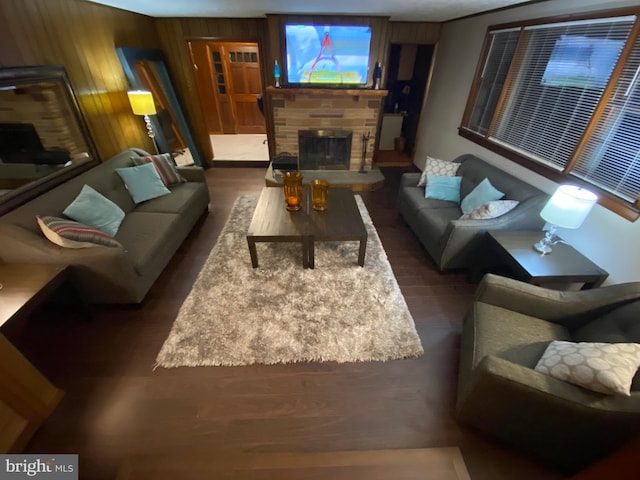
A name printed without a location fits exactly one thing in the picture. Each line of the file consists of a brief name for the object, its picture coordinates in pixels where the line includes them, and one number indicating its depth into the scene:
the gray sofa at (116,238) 1.84
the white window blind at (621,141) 1.80
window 1.85
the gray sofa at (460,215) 2.32
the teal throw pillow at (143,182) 2.79
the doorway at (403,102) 4.93
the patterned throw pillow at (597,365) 1.08
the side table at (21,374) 1.35
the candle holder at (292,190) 2.59
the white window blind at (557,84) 2.01
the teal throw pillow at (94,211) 2.17
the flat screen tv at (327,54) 3.60
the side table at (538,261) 1.87
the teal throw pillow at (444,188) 3.03
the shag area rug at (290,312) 1.89
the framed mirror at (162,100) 3.45
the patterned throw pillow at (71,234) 1.84
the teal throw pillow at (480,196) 2.59
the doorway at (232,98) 5.76
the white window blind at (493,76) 2.92
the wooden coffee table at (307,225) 2.40
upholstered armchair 1.14
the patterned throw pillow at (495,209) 2.35
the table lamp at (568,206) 1.78
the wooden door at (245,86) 5.97
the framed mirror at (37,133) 2.00
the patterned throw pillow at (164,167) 3.04
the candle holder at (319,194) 2.56
